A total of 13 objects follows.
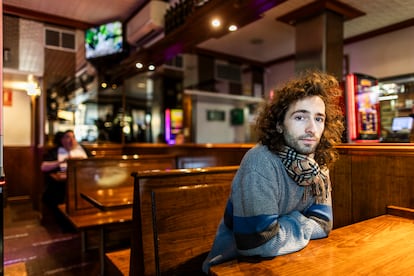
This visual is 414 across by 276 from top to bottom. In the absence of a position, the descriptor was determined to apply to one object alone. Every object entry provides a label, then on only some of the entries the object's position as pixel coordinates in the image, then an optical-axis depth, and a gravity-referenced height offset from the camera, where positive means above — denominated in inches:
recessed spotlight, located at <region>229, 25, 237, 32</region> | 139.1 +51.1
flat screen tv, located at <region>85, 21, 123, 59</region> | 203.9 +67.5
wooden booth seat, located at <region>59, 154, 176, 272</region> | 119.1 -19.2
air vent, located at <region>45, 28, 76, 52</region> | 201.3 +68.1
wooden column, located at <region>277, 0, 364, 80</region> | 152.3 +53.3
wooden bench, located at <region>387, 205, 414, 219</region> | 63.1 -16.4
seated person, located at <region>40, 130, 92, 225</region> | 176.9 -14.5
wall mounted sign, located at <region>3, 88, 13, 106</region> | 249.8 +36.1
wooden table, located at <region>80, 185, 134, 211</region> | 92.1 -20.8
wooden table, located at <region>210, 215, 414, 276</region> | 39.0 -17.4
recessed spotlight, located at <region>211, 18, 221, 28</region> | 134.9 +52.1
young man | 45.2 -7.4
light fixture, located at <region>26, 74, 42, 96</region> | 216.1 +38.8
